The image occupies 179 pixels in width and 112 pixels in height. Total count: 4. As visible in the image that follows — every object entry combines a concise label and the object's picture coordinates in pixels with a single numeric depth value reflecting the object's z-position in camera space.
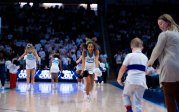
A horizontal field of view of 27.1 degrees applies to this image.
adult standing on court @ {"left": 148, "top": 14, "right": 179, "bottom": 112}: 4.96
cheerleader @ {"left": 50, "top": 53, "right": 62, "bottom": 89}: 16.33
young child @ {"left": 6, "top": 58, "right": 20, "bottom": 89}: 14.88
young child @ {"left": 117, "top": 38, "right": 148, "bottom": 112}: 6.87
